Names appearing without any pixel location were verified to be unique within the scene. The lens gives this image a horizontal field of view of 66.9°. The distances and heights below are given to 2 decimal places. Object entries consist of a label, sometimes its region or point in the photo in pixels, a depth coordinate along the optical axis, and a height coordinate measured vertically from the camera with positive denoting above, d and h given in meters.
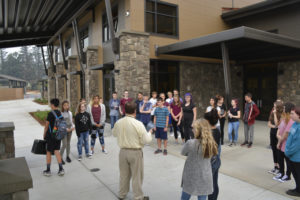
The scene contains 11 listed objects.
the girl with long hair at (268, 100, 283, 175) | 5.19 -0.90
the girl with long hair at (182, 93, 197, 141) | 7.13 -0.77
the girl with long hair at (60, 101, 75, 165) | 5.86 -0.95
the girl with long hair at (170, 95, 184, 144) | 7.59 -0.70
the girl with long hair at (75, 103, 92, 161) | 6.06 -0.93
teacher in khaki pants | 3.67 -0.91
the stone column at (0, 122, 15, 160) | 5.21 -1.21
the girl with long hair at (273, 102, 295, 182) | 4.31 -0.94
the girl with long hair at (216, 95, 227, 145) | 7.63 -0.73
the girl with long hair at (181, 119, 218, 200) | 2.94 -0.96
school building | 10.17 +1.80
